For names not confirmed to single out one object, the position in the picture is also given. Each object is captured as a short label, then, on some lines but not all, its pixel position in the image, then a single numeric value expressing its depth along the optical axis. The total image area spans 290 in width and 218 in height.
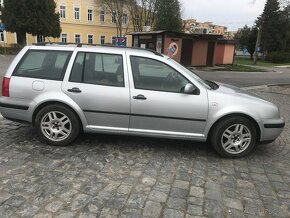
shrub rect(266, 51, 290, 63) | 39.40
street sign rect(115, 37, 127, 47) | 15.88
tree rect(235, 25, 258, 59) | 43.93
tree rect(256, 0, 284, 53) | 41.50
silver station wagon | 3.48
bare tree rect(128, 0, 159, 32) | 37.06
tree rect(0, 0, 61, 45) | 27.62
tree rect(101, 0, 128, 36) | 37.06
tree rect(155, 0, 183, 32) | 37.06
